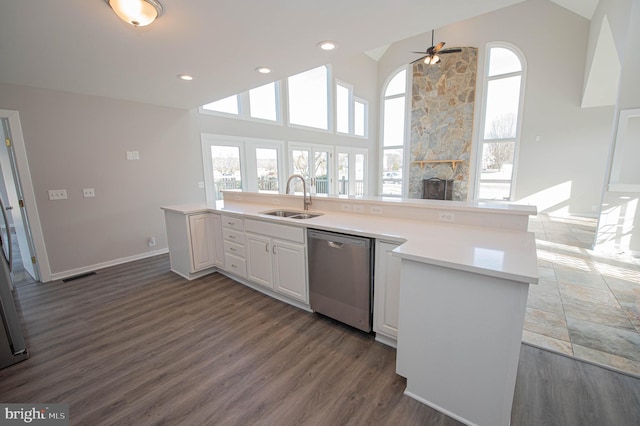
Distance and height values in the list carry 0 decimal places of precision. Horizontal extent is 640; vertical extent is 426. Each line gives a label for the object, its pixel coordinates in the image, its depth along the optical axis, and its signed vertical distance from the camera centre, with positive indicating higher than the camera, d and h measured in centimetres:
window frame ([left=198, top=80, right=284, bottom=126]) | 484 +131
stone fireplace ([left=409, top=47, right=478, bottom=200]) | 748 +163
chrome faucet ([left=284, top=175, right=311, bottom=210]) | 303 -34
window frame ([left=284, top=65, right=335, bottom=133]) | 713 +187
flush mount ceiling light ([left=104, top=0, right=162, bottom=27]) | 156 +102
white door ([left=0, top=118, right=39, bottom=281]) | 305 -25
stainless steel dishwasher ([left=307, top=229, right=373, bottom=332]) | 196 -83
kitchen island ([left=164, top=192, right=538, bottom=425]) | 120 -70
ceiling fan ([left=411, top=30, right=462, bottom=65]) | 497 +231
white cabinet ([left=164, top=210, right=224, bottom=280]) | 315 -82
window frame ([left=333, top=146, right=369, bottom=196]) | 785 +23
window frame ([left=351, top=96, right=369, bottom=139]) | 825 +185
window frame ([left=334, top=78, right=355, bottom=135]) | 762 +193
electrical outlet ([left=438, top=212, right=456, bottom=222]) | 215 -38
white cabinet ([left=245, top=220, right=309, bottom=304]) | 238 -82
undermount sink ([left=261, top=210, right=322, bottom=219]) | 289 -46
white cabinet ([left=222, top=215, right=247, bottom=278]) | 293 -81
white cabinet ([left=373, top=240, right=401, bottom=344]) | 181 -84
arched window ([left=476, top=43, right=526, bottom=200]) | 696 +133
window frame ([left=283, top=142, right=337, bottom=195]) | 638 +45
